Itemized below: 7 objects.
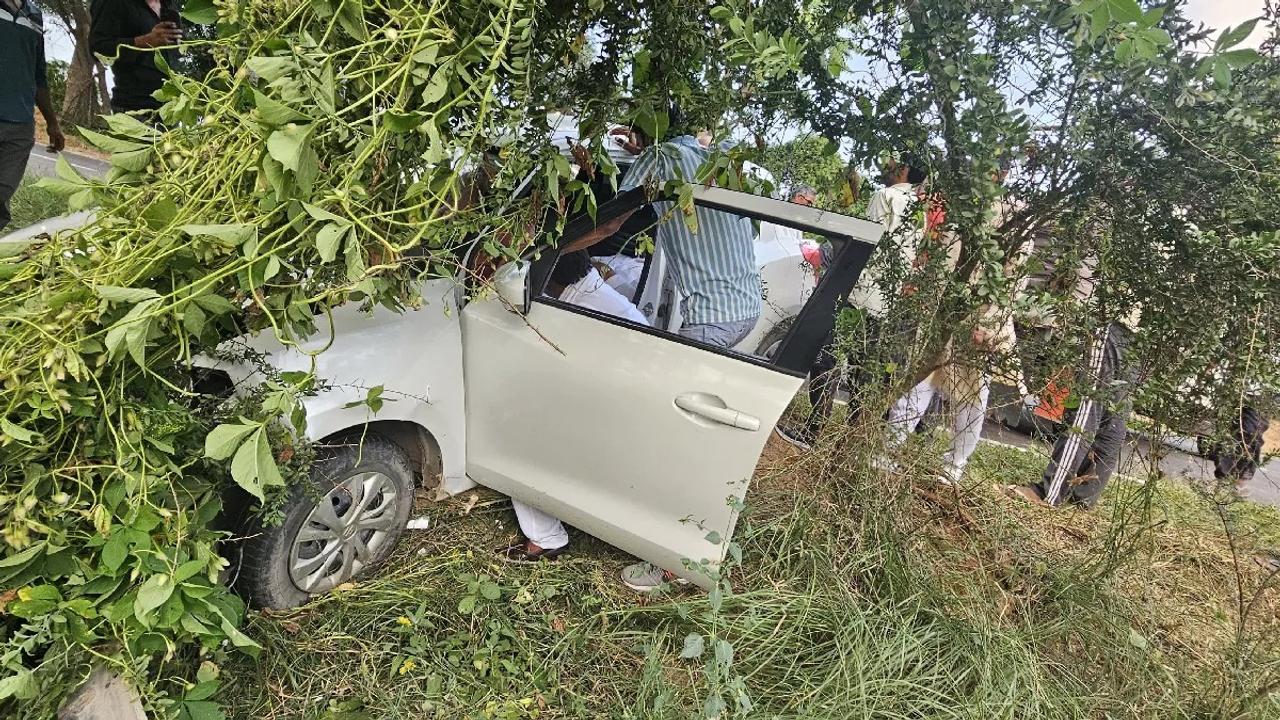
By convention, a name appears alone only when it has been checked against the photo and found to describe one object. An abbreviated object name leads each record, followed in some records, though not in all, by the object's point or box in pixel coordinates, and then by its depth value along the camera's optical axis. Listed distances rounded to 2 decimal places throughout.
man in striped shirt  2.78
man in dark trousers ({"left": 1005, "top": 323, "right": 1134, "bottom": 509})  2.05
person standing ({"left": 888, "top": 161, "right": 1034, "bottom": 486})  2.07
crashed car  2.17
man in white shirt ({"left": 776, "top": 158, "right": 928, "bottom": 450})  2.22
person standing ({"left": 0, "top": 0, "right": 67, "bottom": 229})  3.42
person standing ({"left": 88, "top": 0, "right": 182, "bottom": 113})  3.82
